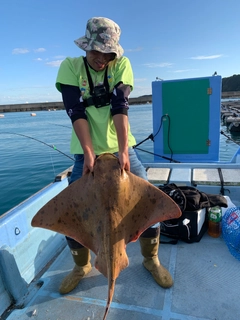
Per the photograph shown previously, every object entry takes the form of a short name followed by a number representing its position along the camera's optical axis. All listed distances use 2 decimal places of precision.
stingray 1.76
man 2.17
